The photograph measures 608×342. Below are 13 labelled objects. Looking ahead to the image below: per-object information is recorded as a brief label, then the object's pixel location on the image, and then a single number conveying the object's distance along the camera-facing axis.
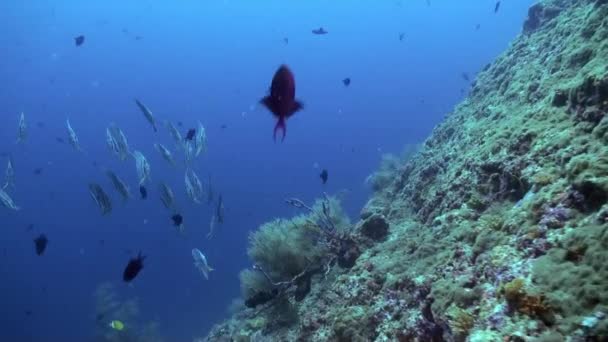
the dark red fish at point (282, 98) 3.13
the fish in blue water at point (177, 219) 8.37
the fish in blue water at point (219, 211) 8.64
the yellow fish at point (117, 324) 10.59
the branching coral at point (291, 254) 8.22
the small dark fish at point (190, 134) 8.34
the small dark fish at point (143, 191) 8.79
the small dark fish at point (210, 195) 9.27
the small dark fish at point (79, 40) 14.41
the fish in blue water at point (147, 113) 8.23
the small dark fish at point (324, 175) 10.80
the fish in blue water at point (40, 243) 8.93
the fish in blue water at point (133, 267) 5.84
